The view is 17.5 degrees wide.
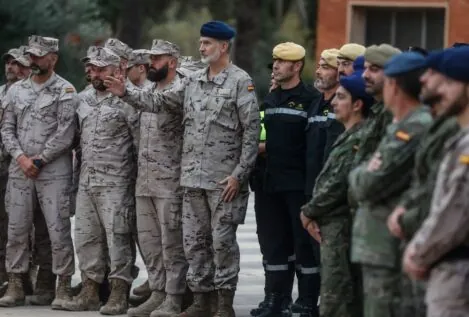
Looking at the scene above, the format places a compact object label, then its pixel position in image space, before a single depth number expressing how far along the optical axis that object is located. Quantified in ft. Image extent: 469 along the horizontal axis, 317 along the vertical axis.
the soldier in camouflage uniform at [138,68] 42.88
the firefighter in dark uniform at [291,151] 38.73
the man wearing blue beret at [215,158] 38.47
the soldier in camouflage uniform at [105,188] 40.91
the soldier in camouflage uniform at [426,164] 24.67
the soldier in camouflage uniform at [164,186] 40.09
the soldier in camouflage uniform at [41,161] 42.04
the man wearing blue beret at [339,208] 30.94
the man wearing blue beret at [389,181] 26.37
